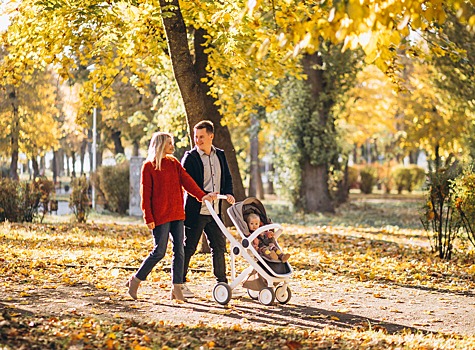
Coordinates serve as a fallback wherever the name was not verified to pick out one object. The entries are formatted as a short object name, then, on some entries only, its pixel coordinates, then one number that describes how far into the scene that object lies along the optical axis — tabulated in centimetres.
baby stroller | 848
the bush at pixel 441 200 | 1283
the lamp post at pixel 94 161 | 3001
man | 910
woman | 851
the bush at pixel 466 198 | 1224
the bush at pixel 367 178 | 4228
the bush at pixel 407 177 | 4381
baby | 858
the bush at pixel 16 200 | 1931
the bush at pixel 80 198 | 1995
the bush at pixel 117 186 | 2775
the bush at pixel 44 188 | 2094
